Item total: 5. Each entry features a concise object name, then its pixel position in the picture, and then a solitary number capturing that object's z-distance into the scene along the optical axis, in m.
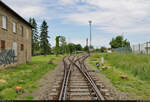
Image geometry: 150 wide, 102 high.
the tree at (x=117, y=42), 84.81
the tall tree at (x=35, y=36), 63.44
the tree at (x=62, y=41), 93.61
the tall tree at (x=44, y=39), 57.72
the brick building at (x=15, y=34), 16.31
